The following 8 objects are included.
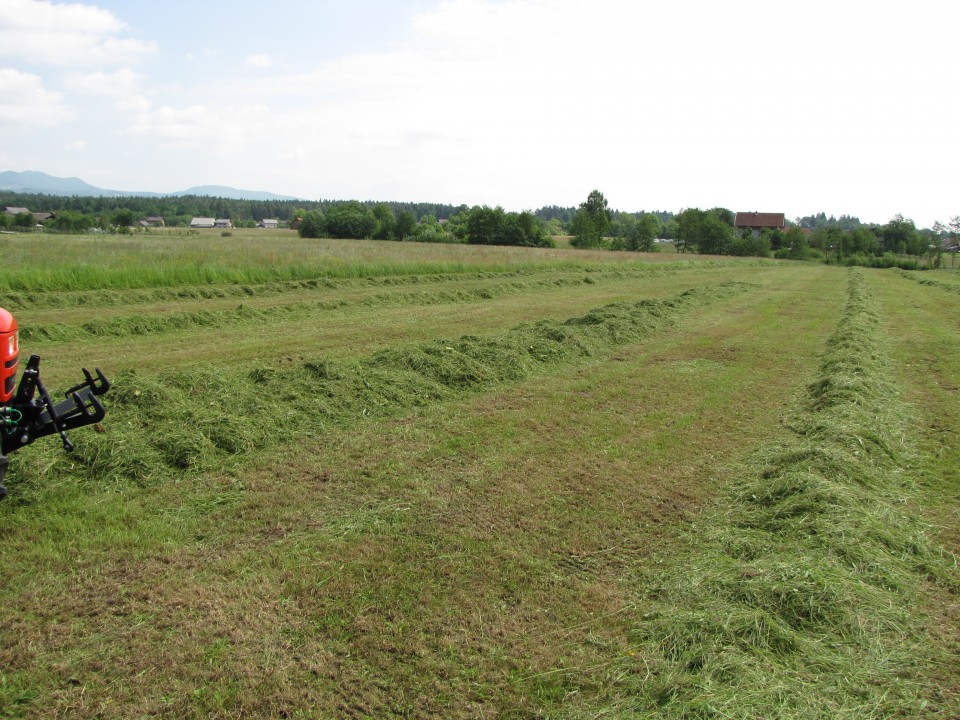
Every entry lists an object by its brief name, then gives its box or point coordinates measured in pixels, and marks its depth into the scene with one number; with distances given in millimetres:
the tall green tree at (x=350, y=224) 77625
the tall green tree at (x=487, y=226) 69062
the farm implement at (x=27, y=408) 4234
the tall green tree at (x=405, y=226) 76688
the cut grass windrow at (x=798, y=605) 2955
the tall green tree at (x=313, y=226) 75862
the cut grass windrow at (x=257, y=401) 5340
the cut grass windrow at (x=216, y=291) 14398
